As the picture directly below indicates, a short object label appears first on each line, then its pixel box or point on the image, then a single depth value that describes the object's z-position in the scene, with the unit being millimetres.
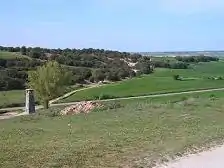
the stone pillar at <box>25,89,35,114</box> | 45053
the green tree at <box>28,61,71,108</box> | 64438
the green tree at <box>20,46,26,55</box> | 142950
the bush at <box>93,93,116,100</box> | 78062
